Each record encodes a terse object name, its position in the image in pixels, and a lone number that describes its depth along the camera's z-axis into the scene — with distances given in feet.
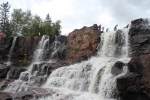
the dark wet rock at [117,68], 31.37
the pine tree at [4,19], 103.70
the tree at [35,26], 93.37
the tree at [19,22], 104.56
